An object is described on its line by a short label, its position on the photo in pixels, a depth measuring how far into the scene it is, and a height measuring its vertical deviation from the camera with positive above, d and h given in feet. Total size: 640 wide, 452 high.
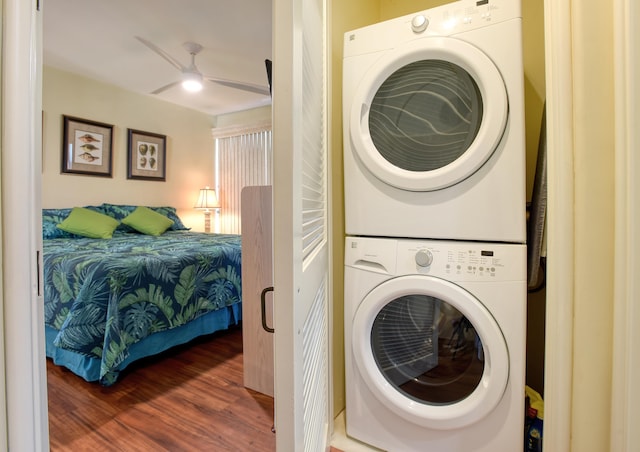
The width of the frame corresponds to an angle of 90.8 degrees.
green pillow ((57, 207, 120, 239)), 10.05 +0.00
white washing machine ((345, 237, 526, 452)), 3.41 -1.47
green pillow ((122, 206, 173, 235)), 11.59 +0.11
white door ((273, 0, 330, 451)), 2.13 -0.02
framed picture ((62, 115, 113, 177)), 10.99 +2.81
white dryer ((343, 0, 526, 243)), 3.44 +1.19
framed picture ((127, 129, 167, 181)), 12.75 +2.86
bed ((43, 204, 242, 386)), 5.71 -1.54
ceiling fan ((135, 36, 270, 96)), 9.06 +4.37
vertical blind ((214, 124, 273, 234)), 14.80 +2.87
